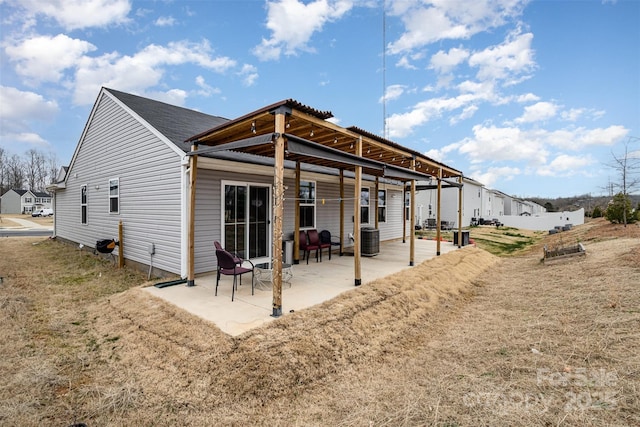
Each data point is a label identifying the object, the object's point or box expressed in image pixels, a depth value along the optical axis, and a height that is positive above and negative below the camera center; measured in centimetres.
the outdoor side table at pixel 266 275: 572 -129
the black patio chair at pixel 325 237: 922 -83
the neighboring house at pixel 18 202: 4912 +126
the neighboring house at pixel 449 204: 2800 +65
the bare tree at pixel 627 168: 1702 +250
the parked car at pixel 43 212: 4353 -35
